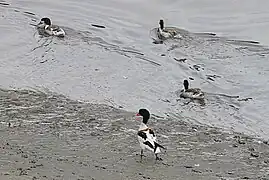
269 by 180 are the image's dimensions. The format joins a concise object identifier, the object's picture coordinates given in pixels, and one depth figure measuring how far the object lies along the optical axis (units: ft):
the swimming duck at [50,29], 77.32
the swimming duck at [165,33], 80.07
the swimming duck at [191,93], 57.47
